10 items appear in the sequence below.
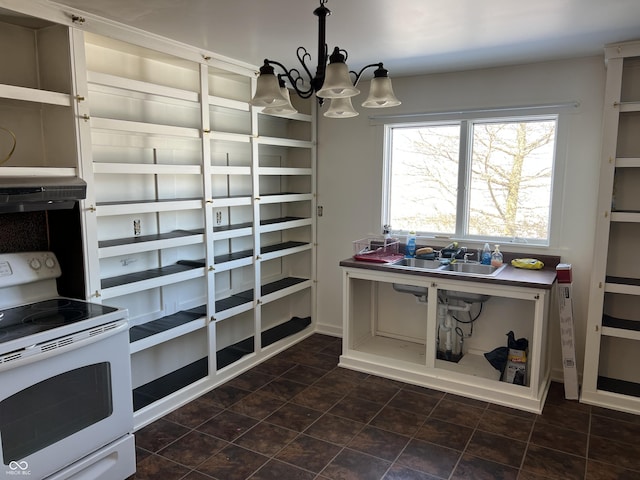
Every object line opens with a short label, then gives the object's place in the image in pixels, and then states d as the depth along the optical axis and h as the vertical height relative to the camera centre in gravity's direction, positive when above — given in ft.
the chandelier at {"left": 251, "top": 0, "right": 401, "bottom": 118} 5.83 +1.40
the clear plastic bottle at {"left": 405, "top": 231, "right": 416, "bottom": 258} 12.20 -1.57
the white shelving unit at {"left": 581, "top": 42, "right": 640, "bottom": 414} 9.28 -1.45
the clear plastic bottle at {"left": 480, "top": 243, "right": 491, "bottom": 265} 11.13 -1.64
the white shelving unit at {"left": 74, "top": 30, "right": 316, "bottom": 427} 8.73 -0.59
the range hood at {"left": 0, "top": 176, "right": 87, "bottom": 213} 6.32 -0.08
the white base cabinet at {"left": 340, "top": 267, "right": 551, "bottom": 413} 9.84 -3.78
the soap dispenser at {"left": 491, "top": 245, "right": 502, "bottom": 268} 10.94 -1.68
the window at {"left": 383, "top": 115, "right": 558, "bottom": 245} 11.17 +0.27
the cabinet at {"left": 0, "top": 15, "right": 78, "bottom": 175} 7.42 +1.44
